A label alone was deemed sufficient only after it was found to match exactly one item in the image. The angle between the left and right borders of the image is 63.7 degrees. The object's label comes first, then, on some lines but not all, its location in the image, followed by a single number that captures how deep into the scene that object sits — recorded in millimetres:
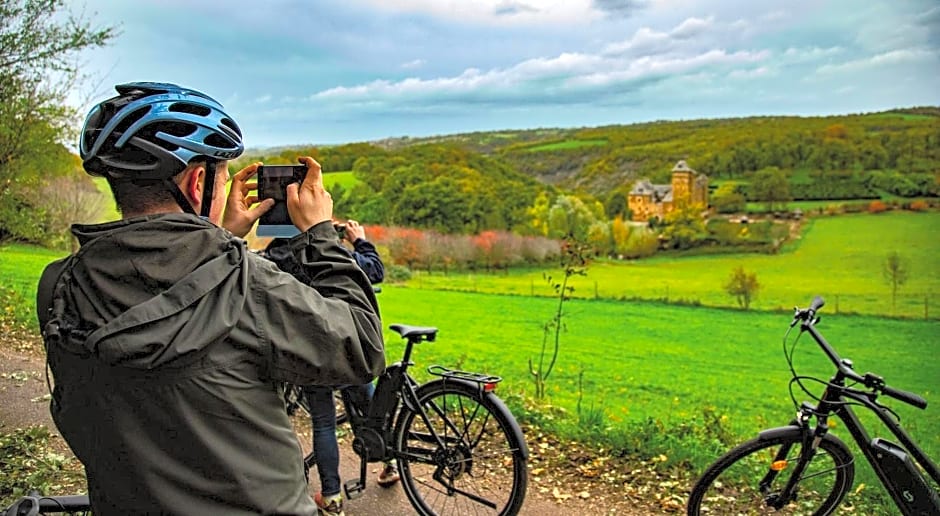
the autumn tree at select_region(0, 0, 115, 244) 5723
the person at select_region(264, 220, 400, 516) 3055
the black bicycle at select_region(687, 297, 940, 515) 2676
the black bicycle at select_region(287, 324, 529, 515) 3043
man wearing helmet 981
